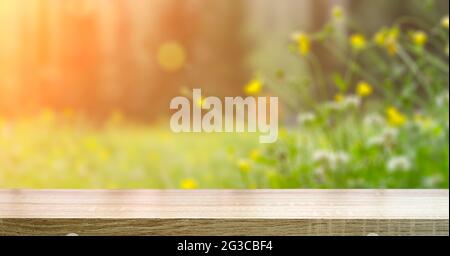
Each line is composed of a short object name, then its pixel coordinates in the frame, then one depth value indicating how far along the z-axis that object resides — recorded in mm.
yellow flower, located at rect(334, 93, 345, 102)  4296
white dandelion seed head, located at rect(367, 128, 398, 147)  3912
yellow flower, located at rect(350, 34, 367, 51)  4088
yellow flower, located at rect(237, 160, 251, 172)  3698
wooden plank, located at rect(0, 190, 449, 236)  1340
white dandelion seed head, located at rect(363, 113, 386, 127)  4296
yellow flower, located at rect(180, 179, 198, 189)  3742
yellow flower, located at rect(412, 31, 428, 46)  3836
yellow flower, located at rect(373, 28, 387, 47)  3791
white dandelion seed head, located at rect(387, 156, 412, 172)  3974
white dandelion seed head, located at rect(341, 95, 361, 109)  4144
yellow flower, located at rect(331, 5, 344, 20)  3625
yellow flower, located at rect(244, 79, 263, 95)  3777
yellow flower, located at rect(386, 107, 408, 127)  4153
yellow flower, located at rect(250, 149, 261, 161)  3926
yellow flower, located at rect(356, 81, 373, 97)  4080
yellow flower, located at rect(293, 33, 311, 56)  4071
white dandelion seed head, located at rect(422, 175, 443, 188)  4206
